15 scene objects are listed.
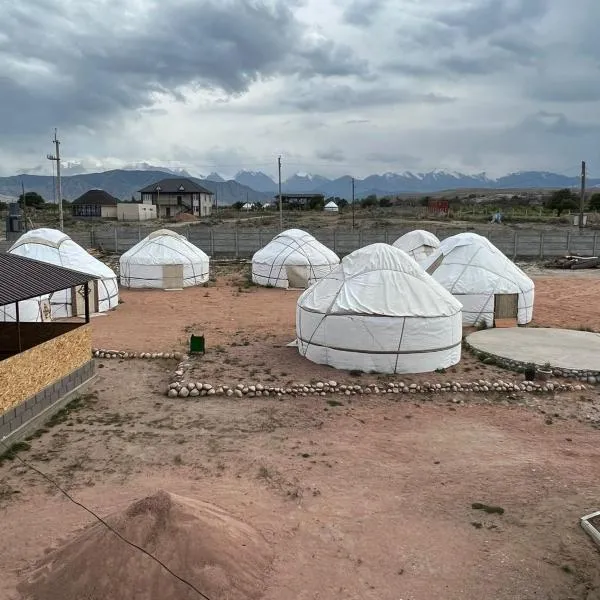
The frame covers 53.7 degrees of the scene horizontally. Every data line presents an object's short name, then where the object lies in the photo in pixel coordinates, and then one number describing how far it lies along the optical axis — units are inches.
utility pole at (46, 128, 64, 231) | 1198.9
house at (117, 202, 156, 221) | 2476.6
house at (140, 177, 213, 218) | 2871.6
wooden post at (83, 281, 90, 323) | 425.4
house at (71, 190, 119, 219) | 2647.6
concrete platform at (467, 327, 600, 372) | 498.9
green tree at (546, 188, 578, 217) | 2598.4
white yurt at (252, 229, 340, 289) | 976.3
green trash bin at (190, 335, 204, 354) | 528.1
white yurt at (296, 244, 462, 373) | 473.1
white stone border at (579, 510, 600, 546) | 246.7
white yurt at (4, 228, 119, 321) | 708.0
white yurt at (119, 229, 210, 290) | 944.9
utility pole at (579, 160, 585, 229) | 1682.3
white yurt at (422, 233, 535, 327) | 668.1
